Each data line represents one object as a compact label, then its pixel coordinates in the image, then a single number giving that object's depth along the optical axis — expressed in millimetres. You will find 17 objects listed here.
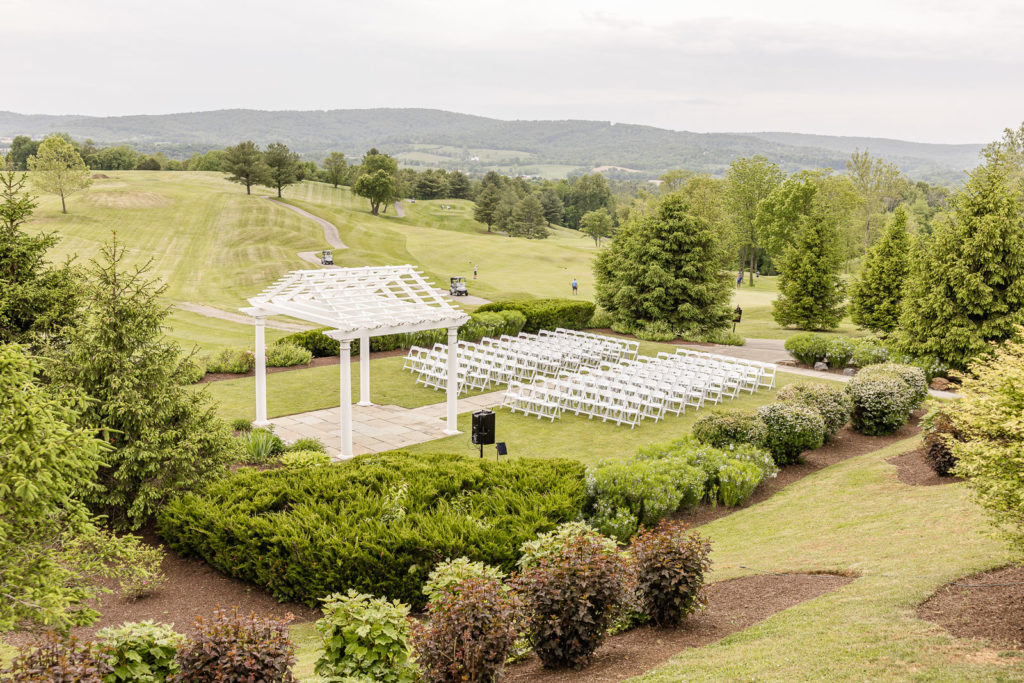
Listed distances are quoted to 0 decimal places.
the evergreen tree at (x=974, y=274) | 19516
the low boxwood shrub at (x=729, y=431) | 13750
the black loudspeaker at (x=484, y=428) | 13141
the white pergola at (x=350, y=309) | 14852
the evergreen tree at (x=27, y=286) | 12141
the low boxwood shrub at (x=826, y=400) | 15086
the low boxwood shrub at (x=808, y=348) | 23562
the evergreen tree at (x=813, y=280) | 34031
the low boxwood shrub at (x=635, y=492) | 10828
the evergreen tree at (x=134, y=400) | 10469
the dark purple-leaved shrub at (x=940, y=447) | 11492
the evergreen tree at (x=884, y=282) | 29953
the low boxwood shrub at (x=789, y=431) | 13945
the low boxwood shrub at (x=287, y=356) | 22547
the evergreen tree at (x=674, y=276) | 29812
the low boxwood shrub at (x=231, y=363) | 21641
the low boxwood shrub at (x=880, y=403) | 15758
